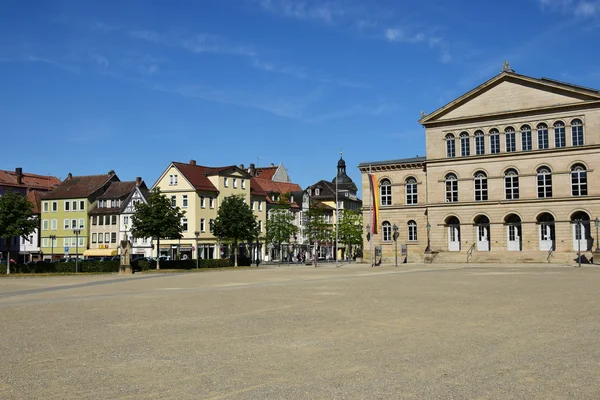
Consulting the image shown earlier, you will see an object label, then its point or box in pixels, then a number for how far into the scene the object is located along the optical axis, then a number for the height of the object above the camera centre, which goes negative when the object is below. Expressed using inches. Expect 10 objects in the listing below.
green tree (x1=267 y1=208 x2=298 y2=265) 3673.7 +134.1
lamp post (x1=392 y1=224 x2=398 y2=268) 2630.4 +74.1
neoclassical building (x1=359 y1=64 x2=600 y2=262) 2564.0 +287.0
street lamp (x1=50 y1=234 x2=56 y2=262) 3697.8 +38.5
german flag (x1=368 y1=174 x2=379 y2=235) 2741.1 +189.3
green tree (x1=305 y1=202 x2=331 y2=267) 4040.4 +152.7
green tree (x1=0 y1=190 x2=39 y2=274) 2426.2 +135.8
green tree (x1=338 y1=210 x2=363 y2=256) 4384.8 +140.3
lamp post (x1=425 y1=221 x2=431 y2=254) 2829.7 +48.3
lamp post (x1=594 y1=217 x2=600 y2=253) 2388.9 +85.3
